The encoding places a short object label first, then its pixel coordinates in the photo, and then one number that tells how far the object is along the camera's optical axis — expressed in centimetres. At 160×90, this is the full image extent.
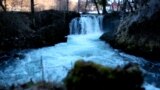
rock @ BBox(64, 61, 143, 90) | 380
